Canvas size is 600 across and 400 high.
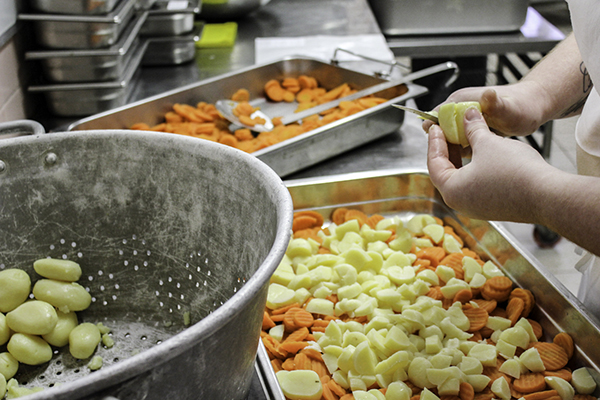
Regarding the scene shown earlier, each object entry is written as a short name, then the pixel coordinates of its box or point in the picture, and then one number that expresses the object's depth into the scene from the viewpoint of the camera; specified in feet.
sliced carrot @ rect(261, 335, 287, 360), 3.19
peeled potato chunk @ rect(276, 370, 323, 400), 2.81
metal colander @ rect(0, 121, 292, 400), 2.51
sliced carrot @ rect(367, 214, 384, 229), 4.41
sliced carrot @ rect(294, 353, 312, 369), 3.07
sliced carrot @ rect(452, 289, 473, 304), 3.59
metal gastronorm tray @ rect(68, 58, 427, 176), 4.62
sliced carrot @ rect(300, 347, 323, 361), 3.12
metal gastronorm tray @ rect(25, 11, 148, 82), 5.35
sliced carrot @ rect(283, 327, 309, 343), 3.26
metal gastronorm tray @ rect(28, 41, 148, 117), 5.53
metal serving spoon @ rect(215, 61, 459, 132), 5.23
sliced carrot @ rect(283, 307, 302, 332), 3.36
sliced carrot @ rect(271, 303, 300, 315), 3.47
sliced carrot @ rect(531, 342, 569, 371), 3.07
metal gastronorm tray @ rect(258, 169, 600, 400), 3.14
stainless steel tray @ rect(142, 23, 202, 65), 7.24
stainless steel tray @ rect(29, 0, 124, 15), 5.23
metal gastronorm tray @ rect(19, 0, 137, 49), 5.21
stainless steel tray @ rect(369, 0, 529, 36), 9.03
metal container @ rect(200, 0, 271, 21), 8.79
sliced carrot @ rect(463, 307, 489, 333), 3.39
